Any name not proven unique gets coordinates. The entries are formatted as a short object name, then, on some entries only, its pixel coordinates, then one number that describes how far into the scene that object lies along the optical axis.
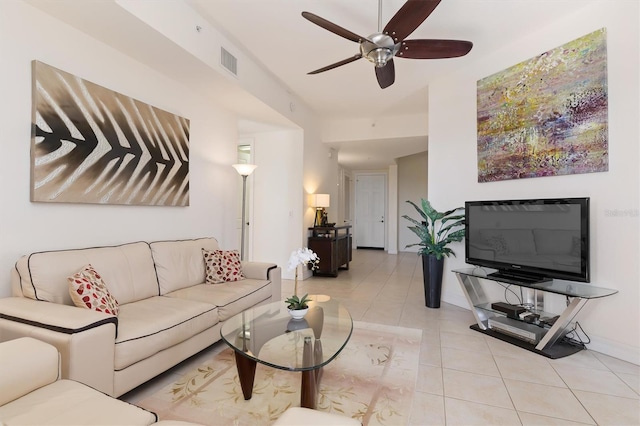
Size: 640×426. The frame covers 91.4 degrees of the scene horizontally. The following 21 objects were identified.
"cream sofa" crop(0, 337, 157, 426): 1.07
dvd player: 2.58
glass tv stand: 2.38
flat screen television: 2.47
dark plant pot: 3.67
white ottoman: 1.03
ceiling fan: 1.98
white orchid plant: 2.12
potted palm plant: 3.62
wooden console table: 5.39
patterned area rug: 1.72
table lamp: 5.63
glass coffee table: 1.60
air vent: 3.04
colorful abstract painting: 2.58
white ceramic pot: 2.07
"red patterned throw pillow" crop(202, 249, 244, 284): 3.09
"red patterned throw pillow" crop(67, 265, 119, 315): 1.87
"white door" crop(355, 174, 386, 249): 9.55
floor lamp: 4.11
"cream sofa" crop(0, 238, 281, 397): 1.55
